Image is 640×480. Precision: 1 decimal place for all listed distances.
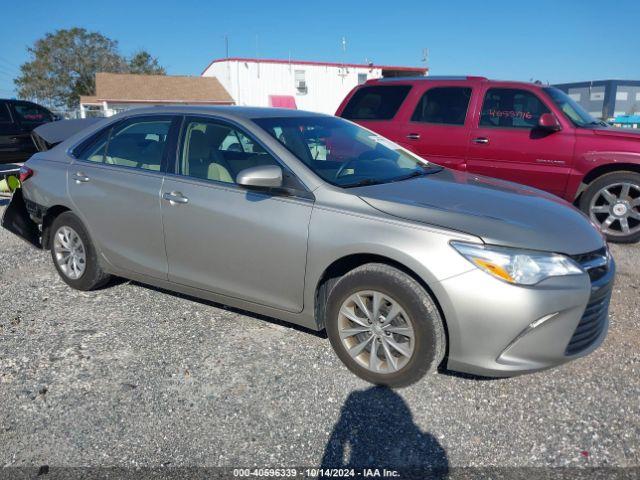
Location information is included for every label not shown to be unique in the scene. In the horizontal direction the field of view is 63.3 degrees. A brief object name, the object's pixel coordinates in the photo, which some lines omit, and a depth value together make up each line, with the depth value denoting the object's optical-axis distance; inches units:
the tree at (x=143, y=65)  2474.2
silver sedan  105.5
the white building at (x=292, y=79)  1610.5
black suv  494.9
